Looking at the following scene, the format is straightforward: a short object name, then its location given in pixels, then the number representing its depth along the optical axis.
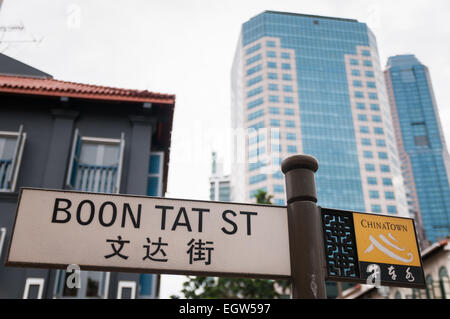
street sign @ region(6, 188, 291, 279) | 2.51
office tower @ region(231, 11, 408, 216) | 96.94
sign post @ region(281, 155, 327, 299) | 2.44
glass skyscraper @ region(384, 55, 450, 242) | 159.00
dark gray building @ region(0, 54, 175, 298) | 9.48
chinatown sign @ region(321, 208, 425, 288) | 2.63
